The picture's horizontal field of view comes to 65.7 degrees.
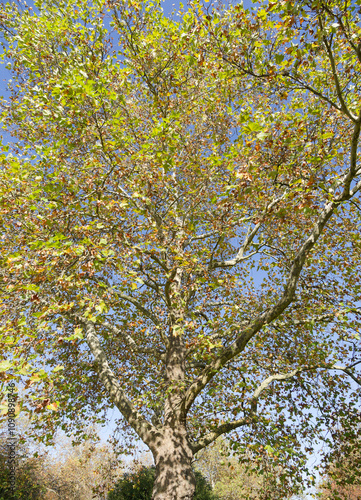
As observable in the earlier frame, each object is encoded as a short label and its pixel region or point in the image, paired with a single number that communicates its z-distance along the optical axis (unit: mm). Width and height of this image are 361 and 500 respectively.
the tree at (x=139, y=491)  12770
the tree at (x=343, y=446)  7227
